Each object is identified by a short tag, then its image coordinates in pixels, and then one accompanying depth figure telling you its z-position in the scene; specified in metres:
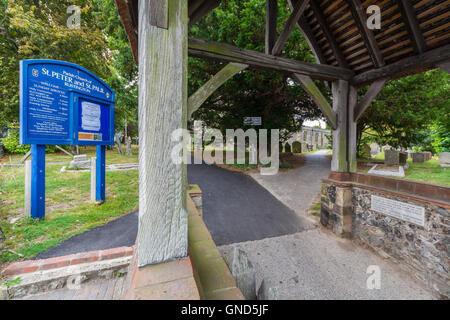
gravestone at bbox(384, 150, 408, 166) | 7.95
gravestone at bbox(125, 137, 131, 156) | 15.37
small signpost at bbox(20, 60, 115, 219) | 3.04
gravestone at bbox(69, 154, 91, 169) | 7.84
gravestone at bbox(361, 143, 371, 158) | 13.34
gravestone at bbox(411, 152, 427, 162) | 10.18
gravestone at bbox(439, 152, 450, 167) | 8.27
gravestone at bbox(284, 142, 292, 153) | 14.86
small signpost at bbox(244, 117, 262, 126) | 8.96
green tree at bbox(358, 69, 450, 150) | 7.02
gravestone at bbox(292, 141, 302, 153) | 17.62
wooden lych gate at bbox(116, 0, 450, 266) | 1.02
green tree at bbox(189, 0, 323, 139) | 6.08
